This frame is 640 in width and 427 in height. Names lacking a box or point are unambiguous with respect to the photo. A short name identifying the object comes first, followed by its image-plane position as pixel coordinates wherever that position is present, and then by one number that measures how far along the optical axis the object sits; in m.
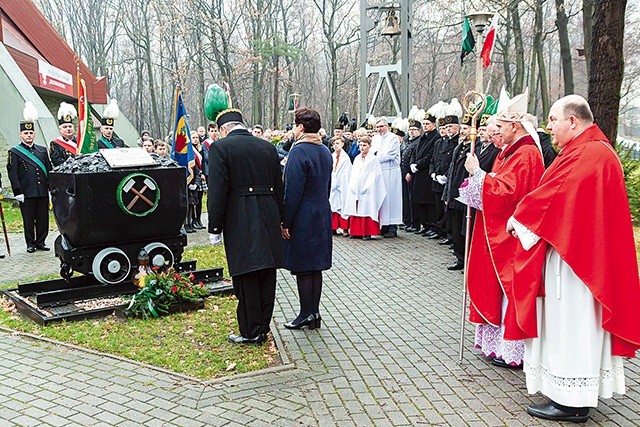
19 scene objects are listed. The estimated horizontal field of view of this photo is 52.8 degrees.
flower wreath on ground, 6.61
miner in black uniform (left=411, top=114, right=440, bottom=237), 11.85
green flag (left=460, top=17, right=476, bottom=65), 9.20
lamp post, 10.28
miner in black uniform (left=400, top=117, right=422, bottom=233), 12.54
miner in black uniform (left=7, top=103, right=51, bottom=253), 10.28
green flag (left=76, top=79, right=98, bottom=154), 7.84
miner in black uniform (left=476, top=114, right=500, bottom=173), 6.86
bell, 17.58
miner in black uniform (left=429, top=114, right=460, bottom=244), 10.68
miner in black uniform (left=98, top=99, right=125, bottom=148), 9.66
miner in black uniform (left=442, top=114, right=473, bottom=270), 8.59
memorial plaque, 6.88
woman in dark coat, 5.90
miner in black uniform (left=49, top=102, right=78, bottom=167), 9.48
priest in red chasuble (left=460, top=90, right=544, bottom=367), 4.83
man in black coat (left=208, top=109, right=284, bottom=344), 5.40
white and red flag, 6.49
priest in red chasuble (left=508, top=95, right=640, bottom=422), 4.03
